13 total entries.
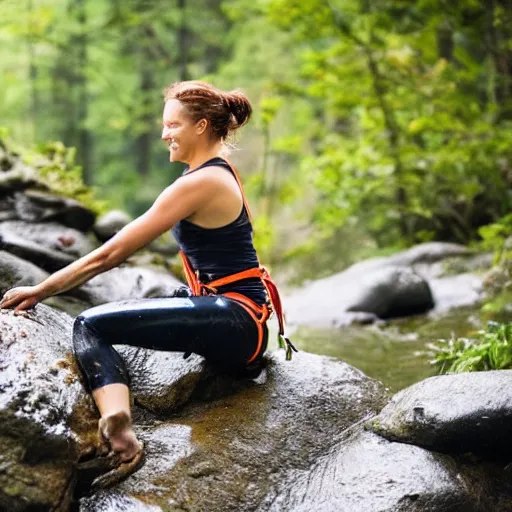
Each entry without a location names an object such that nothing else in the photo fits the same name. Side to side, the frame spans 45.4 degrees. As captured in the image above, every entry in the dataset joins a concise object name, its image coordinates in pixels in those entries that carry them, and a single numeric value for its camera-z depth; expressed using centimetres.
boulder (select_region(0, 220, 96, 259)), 692
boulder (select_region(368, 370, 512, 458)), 297
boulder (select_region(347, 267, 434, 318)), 752
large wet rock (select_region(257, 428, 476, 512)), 271
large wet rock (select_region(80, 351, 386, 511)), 275
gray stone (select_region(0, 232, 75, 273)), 597
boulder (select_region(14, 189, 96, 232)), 751
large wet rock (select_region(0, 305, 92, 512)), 246
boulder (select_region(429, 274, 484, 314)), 760
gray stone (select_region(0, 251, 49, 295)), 480
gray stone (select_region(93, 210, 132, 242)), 758
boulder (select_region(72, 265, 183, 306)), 605
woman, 295
